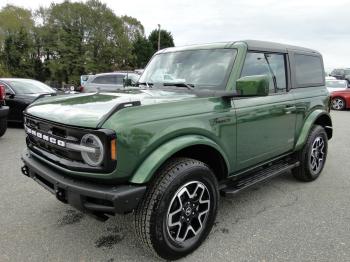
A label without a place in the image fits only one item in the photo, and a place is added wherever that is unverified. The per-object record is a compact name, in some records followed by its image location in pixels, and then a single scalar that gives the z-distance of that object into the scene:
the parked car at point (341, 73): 26.20
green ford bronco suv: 2.46
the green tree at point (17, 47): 39.20
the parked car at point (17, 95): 9.01
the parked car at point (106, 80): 14.23
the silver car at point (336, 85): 16.80
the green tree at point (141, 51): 50.47
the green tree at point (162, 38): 55.72
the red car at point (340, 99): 15.11
